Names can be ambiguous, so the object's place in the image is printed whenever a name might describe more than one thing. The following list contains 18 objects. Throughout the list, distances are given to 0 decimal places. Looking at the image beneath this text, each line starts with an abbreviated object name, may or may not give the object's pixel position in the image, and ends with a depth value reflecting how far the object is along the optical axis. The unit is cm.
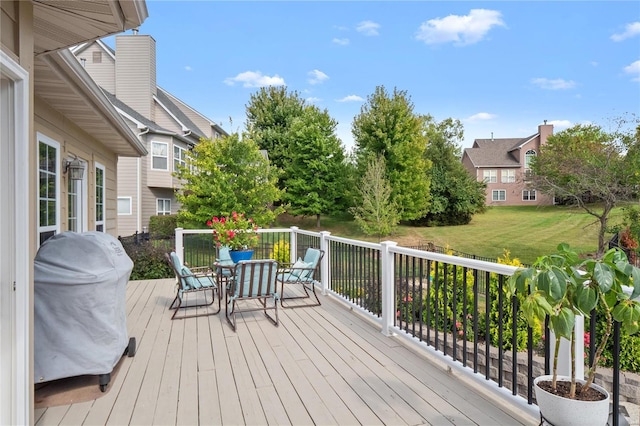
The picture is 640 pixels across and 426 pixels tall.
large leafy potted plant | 155
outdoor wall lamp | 525
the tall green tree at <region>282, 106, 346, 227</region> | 2181
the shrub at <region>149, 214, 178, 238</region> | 1572
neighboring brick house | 3341
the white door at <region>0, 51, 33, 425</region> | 185
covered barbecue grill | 248
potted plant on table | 573
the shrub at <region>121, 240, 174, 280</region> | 737
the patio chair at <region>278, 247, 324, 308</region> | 508
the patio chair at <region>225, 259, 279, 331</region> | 420
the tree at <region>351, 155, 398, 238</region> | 1894
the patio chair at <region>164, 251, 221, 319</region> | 453
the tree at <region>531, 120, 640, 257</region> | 1381
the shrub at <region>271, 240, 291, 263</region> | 786
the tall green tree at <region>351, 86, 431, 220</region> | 2094
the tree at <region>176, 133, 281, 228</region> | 1314
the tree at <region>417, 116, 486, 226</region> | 2442
